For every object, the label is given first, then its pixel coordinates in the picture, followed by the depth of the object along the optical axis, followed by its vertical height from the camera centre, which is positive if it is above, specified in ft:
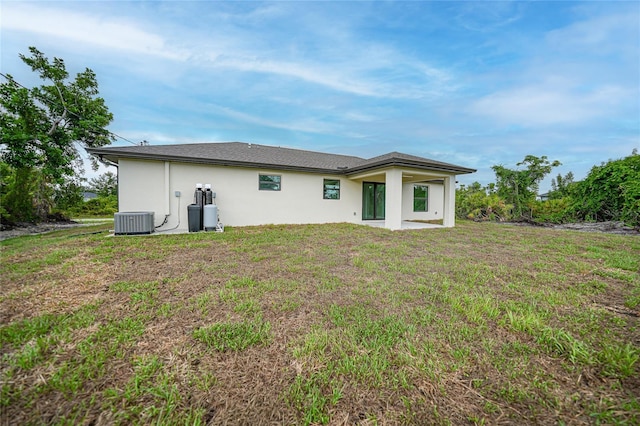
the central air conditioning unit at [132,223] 22.81 -1.59
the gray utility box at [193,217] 25.67 -1.01
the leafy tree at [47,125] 33.78 +14.58
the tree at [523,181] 47.24 +6.76
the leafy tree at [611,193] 31.76 +3.18
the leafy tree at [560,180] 88.46 +12.98
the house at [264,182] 26.12 +3.75
